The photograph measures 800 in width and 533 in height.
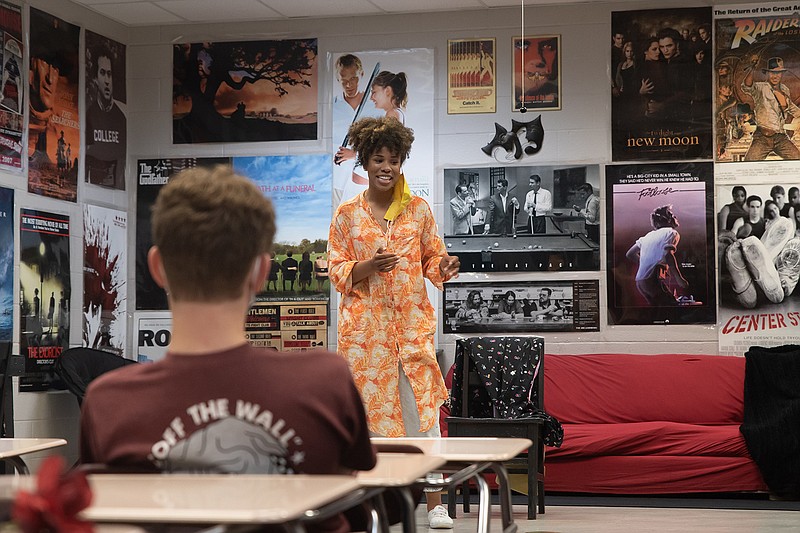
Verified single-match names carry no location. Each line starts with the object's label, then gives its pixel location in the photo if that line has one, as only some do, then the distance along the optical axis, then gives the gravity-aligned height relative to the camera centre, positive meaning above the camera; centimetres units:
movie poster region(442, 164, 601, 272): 717 +47
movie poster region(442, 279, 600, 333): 715 -11
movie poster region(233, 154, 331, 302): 752 +42
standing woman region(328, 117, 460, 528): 449 -5
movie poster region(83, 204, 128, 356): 727 +8
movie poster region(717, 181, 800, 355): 688 +16
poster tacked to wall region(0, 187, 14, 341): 632 +14
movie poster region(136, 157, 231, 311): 775 +62
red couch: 612 -79
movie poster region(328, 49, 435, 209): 741 +131
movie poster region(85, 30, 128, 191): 738 +123
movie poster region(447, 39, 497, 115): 737 +145
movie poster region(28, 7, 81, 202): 673 +115
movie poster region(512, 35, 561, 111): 729 +146
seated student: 158 -13
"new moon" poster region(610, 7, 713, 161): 711 +134
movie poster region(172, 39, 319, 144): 762 +140
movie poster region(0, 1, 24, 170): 641 +120
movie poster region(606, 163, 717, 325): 703 +30
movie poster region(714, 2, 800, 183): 700 +129
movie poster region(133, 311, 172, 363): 770 -31
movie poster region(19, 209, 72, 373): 655 +2
